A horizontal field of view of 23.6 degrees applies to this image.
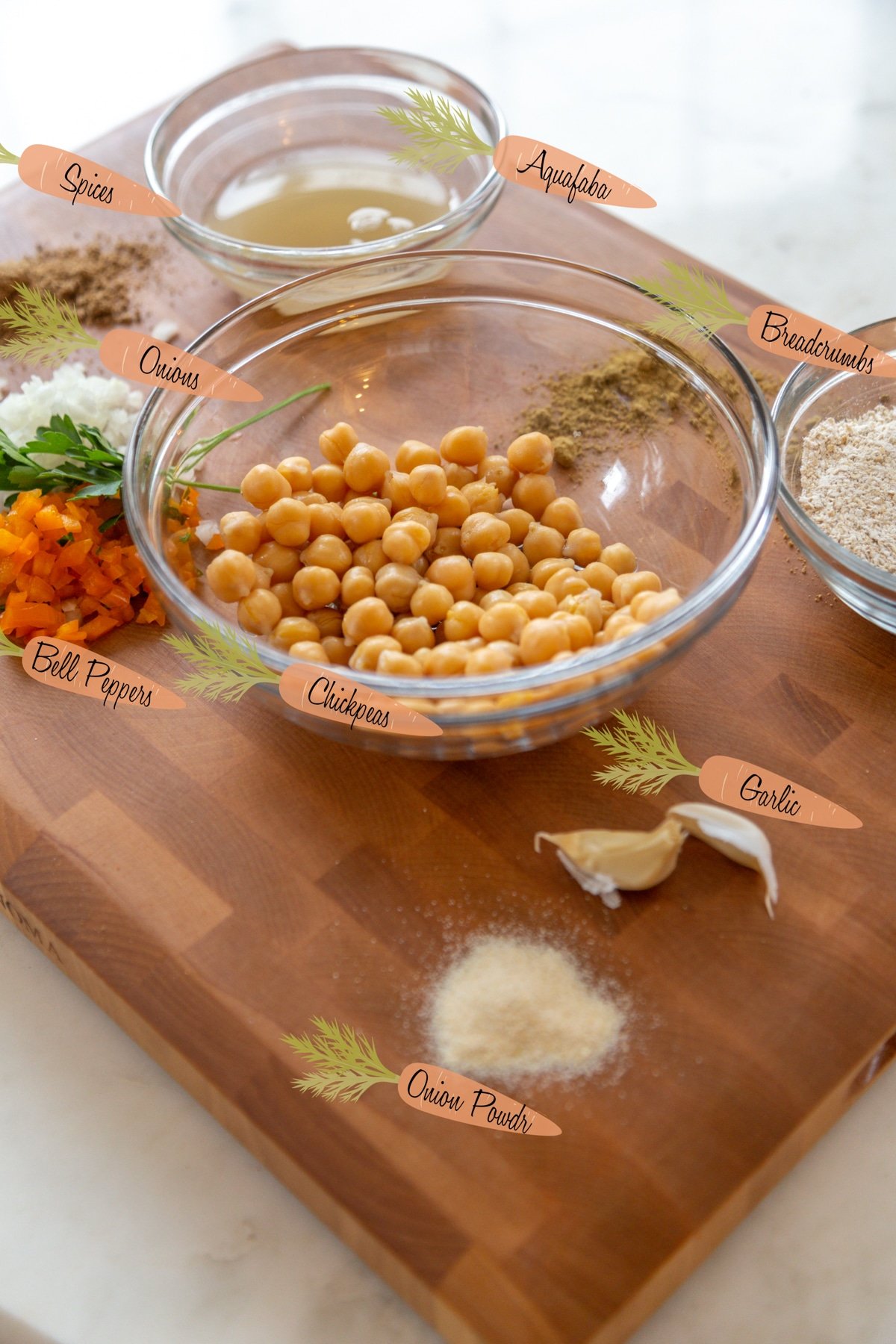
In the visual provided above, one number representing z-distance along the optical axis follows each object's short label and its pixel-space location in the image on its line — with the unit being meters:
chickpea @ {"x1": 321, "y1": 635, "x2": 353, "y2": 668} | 0.52
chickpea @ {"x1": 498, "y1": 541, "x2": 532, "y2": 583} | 0.55
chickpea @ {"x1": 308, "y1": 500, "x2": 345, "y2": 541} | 0.54
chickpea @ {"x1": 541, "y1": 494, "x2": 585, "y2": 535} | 0.55
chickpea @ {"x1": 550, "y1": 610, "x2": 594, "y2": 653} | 0.51
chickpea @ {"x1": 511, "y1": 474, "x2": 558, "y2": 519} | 0.55
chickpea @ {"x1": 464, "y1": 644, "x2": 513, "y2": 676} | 0.50
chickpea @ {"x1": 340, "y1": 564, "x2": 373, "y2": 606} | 0.53
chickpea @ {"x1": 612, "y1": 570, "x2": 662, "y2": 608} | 0.52
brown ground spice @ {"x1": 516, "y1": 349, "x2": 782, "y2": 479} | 0.57
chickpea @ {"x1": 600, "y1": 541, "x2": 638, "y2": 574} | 0.54
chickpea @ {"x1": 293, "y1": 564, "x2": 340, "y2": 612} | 0.53
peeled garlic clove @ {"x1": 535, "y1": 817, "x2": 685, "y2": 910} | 0.50
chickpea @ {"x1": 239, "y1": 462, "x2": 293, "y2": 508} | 0.54
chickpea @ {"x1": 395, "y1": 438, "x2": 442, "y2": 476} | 0.55
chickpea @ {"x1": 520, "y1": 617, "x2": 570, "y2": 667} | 0.50
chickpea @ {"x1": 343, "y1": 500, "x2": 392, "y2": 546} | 0.54
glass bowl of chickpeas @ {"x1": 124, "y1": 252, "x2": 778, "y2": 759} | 0.50
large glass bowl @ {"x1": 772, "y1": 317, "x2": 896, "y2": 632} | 0.52
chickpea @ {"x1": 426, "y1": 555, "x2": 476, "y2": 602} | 0.53
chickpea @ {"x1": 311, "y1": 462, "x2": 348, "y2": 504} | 0.56
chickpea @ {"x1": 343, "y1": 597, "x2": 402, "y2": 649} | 0.52
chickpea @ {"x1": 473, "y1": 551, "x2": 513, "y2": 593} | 0.53
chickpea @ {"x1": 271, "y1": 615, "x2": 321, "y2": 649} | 0.52
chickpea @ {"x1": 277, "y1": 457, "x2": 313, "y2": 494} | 0.55
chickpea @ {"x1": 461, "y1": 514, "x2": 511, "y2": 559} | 0.54
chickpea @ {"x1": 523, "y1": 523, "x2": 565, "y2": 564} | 0.55
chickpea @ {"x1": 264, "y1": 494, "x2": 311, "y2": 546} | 0.54
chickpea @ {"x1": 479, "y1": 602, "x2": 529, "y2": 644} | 0.51
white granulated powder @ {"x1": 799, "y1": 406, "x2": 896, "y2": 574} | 0.54
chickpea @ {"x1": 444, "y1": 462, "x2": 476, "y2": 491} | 0.56
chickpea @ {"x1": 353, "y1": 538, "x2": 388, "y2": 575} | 0.54
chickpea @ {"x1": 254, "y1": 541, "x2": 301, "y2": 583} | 0.54
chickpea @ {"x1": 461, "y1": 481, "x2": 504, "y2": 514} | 0.55
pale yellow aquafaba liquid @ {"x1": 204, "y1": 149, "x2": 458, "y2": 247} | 0.64
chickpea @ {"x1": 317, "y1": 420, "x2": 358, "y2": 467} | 0.56
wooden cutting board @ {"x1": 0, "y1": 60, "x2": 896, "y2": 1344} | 0.46
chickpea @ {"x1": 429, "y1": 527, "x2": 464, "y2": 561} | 0.55
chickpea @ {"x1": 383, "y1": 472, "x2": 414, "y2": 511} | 0.55
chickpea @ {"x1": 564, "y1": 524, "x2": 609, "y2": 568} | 0.55
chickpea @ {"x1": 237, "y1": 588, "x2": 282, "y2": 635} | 0.53
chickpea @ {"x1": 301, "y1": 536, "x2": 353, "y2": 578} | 0.54
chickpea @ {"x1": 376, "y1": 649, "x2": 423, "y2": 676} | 0.50
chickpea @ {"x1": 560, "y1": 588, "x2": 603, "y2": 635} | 0.52
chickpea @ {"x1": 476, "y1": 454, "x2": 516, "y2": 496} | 0.56
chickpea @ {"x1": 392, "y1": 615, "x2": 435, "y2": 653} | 0.52
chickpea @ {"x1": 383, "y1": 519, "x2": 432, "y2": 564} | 0.53
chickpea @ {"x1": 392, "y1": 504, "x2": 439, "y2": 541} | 0.54
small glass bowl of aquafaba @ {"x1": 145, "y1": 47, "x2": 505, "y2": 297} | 0.64
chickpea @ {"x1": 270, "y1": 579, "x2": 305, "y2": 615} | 0.54
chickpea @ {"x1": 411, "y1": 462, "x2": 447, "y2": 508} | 0.54
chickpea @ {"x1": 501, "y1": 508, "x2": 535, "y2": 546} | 0.55
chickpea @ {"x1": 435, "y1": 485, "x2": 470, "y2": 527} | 0.55
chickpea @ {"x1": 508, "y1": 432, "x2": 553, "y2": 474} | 0.55
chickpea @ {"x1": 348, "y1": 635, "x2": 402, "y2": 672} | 0.51
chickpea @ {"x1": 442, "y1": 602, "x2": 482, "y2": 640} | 0.52
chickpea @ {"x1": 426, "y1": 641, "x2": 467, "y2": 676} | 0.50
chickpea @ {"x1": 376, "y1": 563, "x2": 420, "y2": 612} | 0.53
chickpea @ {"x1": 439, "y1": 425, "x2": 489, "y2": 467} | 0.56
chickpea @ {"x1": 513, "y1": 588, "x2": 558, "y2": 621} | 0.52
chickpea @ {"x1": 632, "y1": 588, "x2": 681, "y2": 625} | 0.51
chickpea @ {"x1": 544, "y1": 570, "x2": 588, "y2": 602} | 0.53
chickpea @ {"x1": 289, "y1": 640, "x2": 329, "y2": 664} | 0.51
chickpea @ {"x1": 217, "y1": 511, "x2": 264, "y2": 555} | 0.54
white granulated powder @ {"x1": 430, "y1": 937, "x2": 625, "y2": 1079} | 0.48
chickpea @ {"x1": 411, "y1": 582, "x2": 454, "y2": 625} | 0.53
